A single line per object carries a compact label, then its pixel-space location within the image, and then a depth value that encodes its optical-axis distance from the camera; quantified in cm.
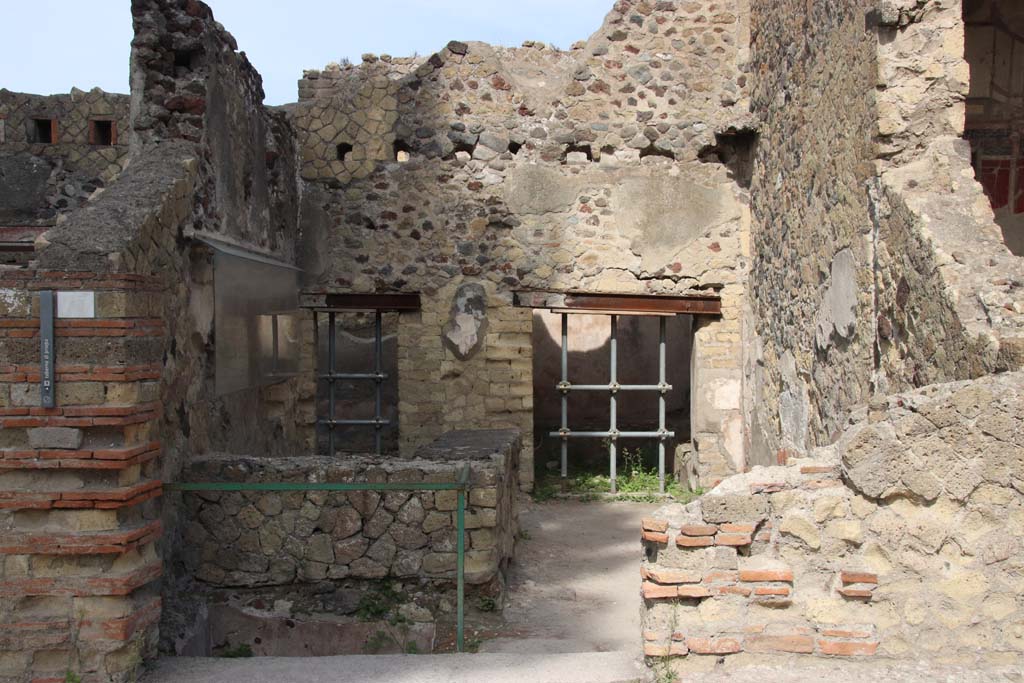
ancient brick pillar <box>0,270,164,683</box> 353
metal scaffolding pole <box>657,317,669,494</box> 791
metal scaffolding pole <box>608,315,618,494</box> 784
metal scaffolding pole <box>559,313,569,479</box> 786
